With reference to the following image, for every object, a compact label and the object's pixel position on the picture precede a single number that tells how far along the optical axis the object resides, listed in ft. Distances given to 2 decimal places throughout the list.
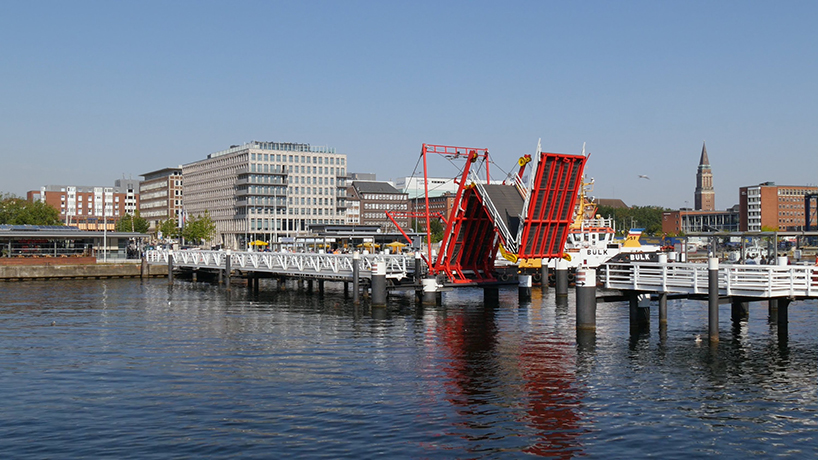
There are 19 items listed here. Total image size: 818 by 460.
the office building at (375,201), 627.05
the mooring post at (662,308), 103.45
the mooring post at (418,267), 148.36
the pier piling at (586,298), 99.98
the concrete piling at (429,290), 142.12
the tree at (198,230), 449.89
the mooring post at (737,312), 116.47
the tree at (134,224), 604.82
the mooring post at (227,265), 204.81
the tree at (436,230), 540.11
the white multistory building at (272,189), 530.68
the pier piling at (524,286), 156.57
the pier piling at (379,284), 138.82
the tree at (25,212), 433.48
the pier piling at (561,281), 162.61
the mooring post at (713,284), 90.05
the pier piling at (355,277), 148.25
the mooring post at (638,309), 106.63
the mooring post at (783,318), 100.70
